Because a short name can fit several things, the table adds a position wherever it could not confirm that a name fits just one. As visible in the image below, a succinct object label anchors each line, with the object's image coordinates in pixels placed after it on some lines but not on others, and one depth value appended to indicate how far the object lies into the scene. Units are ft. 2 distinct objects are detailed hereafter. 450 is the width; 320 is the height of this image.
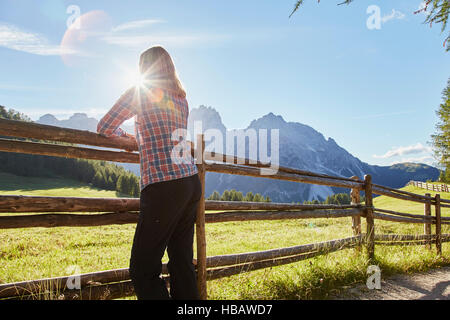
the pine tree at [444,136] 111.64
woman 6.68
